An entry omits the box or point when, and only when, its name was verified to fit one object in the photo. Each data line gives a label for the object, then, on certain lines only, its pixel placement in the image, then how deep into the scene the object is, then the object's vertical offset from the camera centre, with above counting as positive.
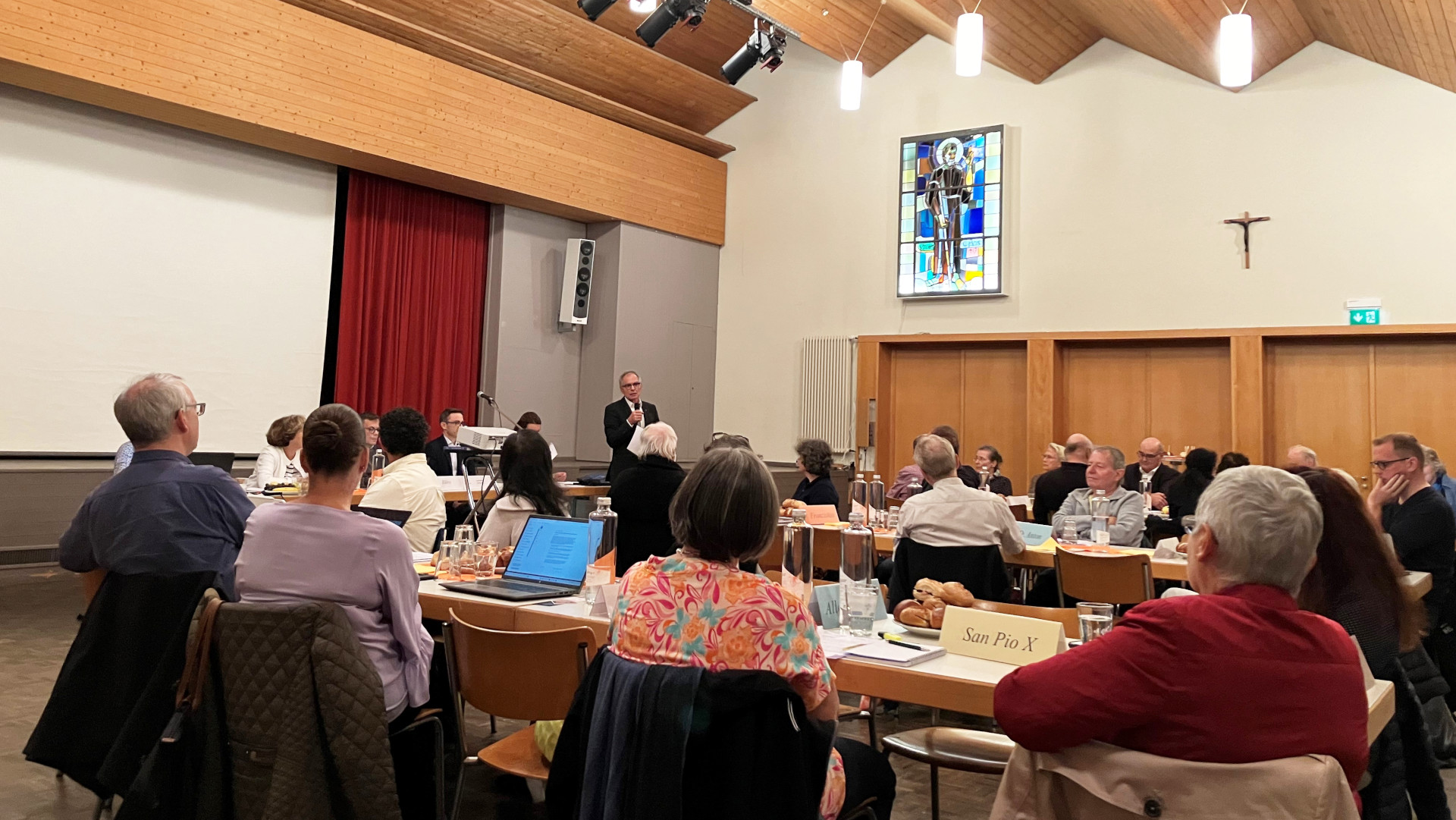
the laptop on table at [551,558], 3.43 -0.32
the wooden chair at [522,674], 2.51 -0.52
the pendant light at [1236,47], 5.93 +2.50
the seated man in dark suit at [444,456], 8.11 +0.03
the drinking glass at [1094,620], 2.37 -0.32
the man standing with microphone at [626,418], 8.70 +0.40
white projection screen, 7.30 +1.36
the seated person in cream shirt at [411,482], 4.16 -0.10
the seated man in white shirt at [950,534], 4.34 -0.25
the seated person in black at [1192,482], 5.59 +0.01
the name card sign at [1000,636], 2.46 -0.39
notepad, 2.46 -0.44
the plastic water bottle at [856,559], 2.86 -0.24
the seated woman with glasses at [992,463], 7.29 +0.09
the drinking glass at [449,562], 3.59 -0.36
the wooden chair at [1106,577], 4.35 -0.42
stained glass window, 10.45 +2.67
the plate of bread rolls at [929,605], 2.81 -0.36
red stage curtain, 9.29 +1.50
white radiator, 11.22 +0.87
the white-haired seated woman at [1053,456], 7.57 +0.16
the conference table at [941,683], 2.27 -0.47
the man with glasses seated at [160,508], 2.86 -0.16
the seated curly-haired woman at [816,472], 5.93 -0.01
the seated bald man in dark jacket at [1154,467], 7.18 +0.10
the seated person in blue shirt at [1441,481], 5.17 +0.05
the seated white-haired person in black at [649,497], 4.38 -0.13
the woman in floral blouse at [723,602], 1.89 -0.25
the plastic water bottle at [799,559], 2.86 -0.25
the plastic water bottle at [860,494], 5.57 -0.13
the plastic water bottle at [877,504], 5.91 -0.19
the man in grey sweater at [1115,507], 5.07 -0.13
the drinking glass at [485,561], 3.60 -0.35
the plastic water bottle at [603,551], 3.18 -0.29
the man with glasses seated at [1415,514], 3.94 -0.09
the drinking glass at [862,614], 2.77 -0.38
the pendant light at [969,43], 7.02 +2.93
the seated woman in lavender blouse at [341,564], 2.42 -0.25
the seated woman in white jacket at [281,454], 6.39 +0.00
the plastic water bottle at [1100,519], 5.02 -0.19
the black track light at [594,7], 7.88 +3.47
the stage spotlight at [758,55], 9.10 +3.67
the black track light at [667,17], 8.00 +3.48
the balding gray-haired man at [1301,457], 5.64 +0.16
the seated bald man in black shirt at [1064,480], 6.14 -0.01
